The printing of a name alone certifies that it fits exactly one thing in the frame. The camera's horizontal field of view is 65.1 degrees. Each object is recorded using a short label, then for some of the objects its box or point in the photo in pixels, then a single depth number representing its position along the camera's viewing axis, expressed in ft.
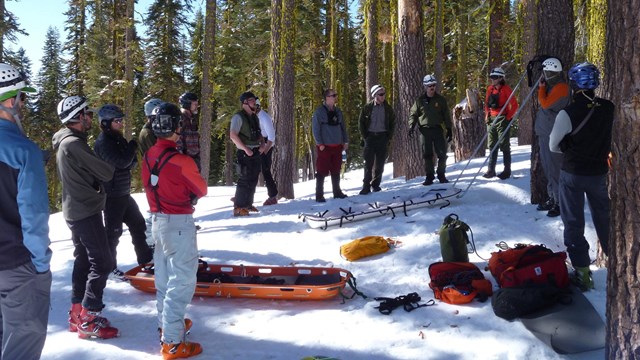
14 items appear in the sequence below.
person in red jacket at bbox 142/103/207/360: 14.57
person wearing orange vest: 22.43
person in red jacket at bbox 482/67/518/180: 31.89
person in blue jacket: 10.47
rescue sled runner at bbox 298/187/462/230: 26.55
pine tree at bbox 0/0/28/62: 55.62
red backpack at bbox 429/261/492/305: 17.30
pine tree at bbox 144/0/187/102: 88.43
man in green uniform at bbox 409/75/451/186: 31.94
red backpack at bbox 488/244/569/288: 16.58
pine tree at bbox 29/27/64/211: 102.89
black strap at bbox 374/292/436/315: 17.30
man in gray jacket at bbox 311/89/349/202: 31.40
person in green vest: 30.37
